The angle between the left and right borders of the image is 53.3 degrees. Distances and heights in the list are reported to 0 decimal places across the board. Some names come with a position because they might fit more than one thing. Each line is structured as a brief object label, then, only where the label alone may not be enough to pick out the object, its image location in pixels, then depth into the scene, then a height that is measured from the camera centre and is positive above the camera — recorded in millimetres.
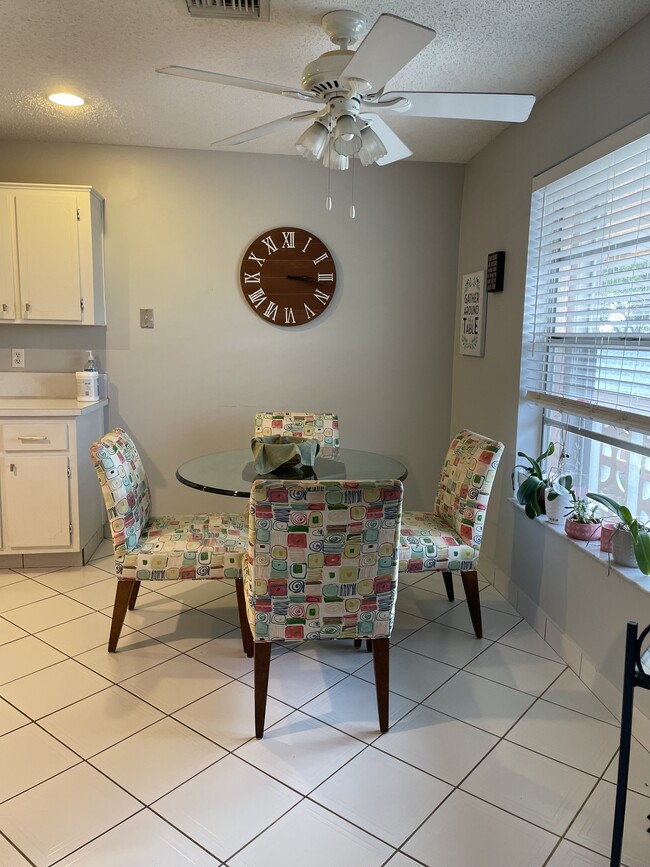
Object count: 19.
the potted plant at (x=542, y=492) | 2812 -645
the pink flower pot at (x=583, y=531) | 2566 -737
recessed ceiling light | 2963 +1081
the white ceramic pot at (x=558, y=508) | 2807 -707
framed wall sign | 3664 +160
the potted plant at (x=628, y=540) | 2143 -661
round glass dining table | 2543 -563
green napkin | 2689 -481
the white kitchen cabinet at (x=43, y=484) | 3441 -804
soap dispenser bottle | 3730 -283
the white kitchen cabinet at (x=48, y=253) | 3541 +441
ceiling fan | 1876 +765
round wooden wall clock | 3945 +377
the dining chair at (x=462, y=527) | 2709 -823
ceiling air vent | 2090 +1062
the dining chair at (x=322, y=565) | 1961 -704
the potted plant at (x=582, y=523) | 2570 -709
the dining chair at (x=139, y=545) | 2504 -834
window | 2316 +116
